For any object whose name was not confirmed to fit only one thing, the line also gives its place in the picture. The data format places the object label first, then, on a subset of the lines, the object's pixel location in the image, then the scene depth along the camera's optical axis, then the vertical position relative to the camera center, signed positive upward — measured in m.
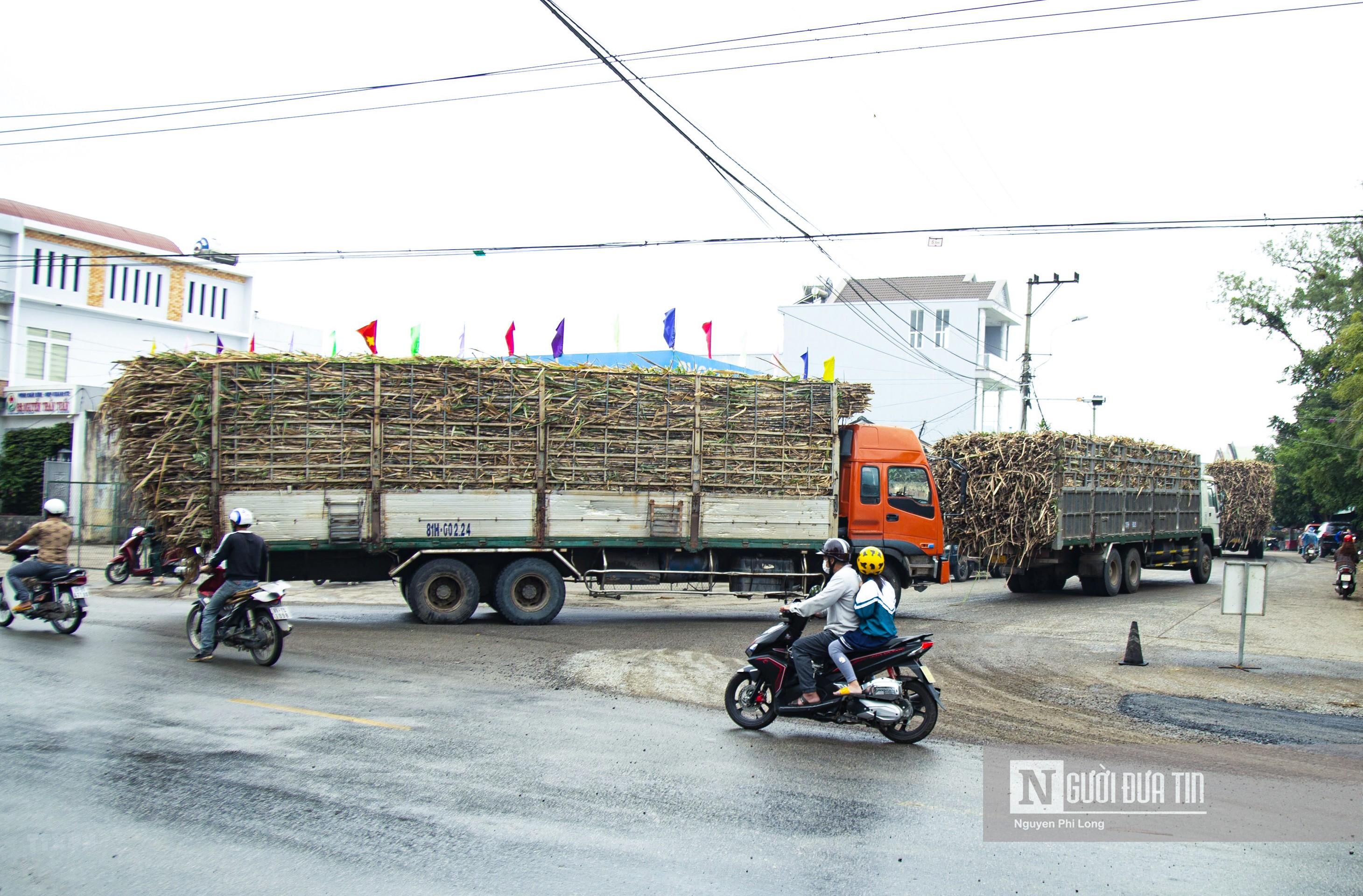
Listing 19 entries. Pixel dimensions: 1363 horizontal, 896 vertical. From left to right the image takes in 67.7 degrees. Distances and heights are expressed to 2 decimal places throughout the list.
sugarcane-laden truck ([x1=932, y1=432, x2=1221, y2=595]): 20.36 +0.04
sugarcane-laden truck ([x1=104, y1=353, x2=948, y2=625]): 14.03 +0.33
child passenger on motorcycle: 8.21 -0.99
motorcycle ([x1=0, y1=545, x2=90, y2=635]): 12.39 -1.46
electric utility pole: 36.41 +5.18
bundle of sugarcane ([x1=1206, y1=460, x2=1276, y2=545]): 38.53 +0.71
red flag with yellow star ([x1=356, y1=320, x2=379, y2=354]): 16.91 +2.64
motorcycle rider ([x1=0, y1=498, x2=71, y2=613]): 12.47 -0.89
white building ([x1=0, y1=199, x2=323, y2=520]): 40.47 +8.04
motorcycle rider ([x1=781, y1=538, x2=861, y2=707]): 8.29 -0.94
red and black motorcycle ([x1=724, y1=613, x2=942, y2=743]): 8.08 -1.51
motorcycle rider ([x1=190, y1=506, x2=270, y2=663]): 10.80 -0.86
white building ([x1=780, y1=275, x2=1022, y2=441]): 49.94 +8.18
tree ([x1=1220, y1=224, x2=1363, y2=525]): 24.55 +4.61
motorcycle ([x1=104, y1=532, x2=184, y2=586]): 20.41 -1.61
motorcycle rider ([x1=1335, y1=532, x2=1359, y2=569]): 22.50 -0.77
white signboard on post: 12.45 -0.91
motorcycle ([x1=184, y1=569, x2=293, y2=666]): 10.69 -1.44
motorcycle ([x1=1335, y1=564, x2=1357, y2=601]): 22.08 -1.34
